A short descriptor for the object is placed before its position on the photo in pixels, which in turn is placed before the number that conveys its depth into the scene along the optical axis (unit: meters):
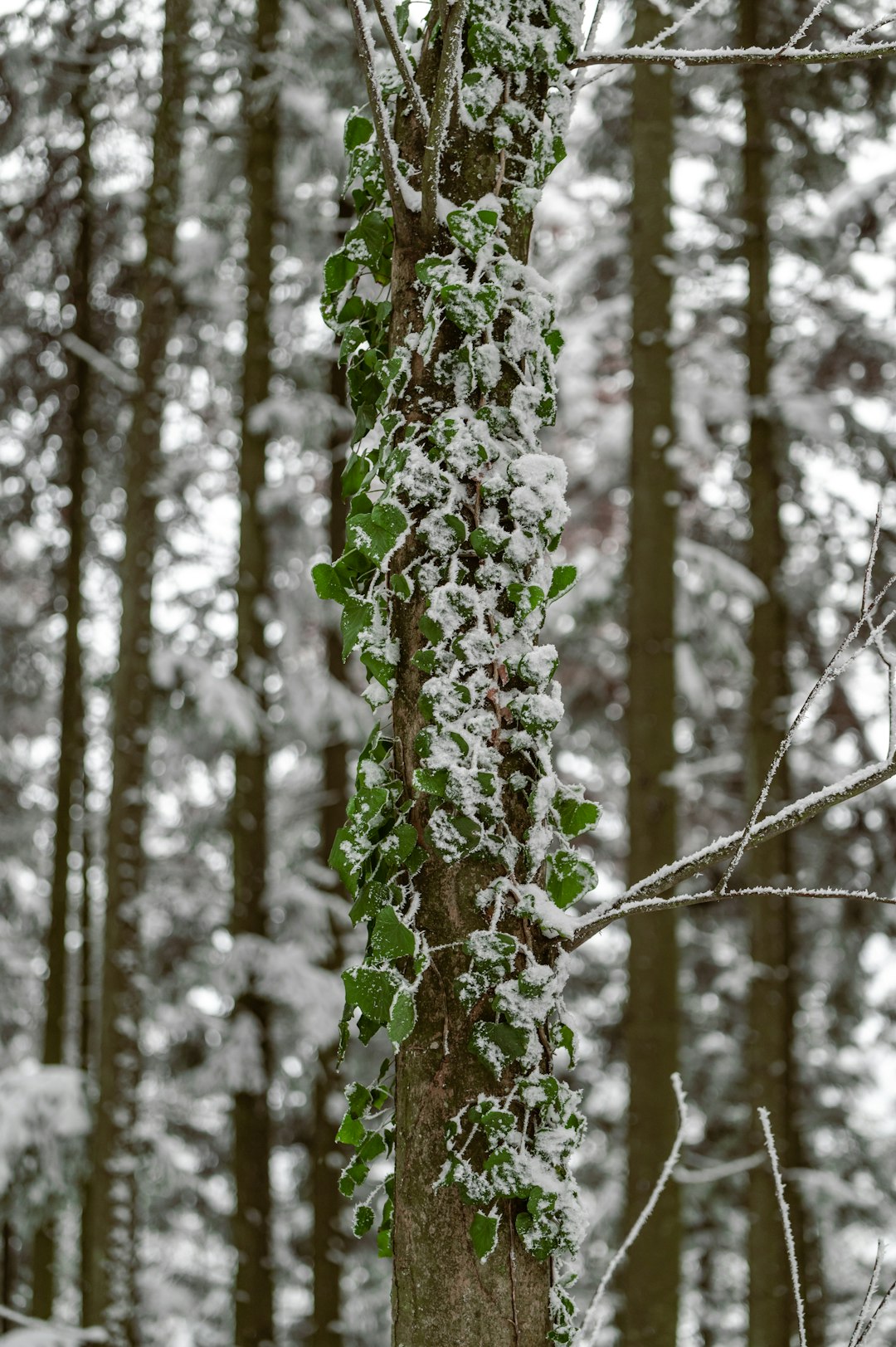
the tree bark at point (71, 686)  12.18
